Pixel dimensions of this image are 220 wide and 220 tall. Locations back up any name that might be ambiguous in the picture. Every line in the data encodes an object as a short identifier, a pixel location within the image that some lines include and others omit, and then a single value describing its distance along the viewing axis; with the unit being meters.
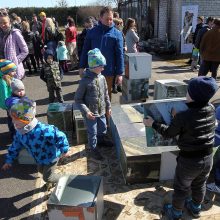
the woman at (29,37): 9.41
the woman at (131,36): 7.45
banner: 12.09
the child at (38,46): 9.69
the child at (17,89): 3.68
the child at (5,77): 4.07
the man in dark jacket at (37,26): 10.38
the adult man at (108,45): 4.35
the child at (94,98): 3.59
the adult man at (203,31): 7.70
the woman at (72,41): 10.23
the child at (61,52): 8.83
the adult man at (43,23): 9.09
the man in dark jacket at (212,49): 6.67
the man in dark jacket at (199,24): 9.05
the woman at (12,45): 4.41
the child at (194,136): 2.35
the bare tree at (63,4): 39.87
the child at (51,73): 5.61
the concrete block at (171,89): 4.96
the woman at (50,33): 8.49
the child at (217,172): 3.31
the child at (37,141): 2.82
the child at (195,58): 9.37
